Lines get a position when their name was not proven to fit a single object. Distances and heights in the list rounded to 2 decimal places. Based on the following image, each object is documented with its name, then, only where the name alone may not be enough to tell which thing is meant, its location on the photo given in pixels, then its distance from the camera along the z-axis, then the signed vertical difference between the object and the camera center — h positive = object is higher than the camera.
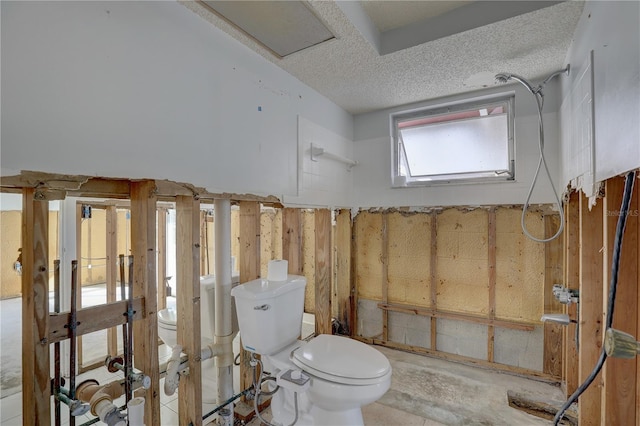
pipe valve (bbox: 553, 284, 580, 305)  1.64 -0.49
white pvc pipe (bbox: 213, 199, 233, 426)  1.76 -0.52
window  2.42 +0.60
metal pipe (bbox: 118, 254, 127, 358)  1.23 -0.31
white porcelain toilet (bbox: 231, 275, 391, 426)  1.46 -0.80
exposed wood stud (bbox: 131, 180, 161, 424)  1.28 -0.32
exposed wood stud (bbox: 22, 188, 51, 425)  1.00 -0.36
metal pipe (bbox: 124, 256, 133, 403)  1.20 -0.58
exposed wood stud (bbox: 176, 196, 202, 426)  1.48 -0.46
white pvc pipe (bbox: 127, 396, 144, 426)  1.09 -0.75
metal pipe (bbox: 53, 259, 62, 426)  1.06 -0.52
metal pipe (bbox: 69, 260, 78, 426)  1.08 -0.47
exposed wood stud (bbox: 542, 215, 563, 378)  2.23 -0.66
